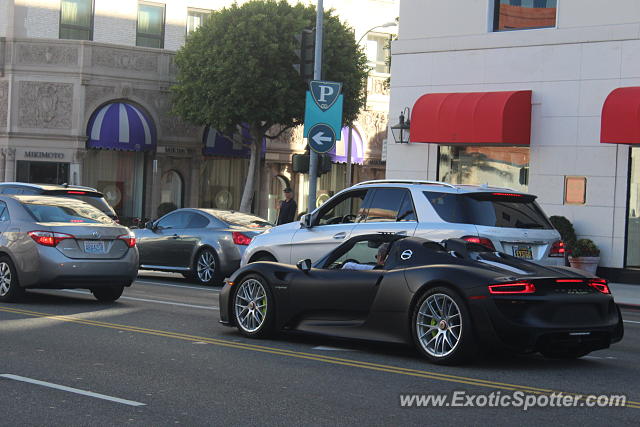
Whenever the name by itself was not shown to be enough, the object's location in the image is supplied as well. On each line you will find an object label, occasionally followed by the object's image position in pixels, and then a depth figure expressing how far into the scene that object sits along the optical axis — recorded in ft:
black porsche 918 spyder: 30.99
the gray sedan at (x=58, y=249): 47.80
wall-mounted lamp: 86.89
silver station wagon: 45.24
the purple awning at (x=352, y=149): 147.91
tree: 122.83
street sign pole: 76.69
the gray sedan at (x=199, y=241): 65.41
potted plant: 76.02
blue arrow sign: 75.00
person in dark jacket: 77.46
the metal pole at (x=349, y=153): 132.21
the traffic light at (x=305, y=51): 71.92
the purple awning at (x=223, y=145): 137.90
